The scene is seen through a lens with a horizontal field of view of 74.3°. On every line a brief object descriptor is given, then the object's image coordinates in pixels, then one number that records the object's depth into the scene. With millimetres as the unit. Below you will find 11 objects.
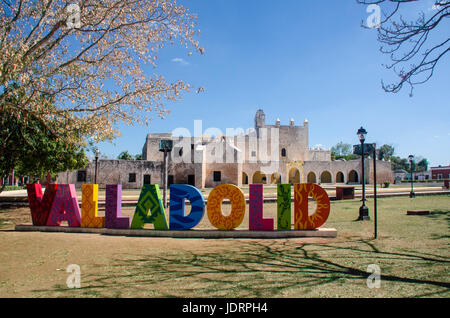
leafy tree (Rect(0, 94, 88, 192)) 12703
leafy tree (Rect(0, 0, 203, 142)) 7160
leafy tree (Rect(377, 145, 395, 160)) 84875
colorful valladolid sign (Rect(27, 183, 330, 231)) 8523
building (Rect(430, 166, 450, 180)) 56159
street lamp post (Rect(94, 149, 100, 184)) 18247
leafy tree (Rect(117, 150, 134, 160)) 64250
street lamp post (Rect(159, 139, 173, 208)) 14133
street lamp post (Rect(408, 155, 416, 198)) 19919
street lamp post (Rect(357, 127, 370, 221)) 11250
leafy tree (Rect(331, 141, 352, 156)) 90438
